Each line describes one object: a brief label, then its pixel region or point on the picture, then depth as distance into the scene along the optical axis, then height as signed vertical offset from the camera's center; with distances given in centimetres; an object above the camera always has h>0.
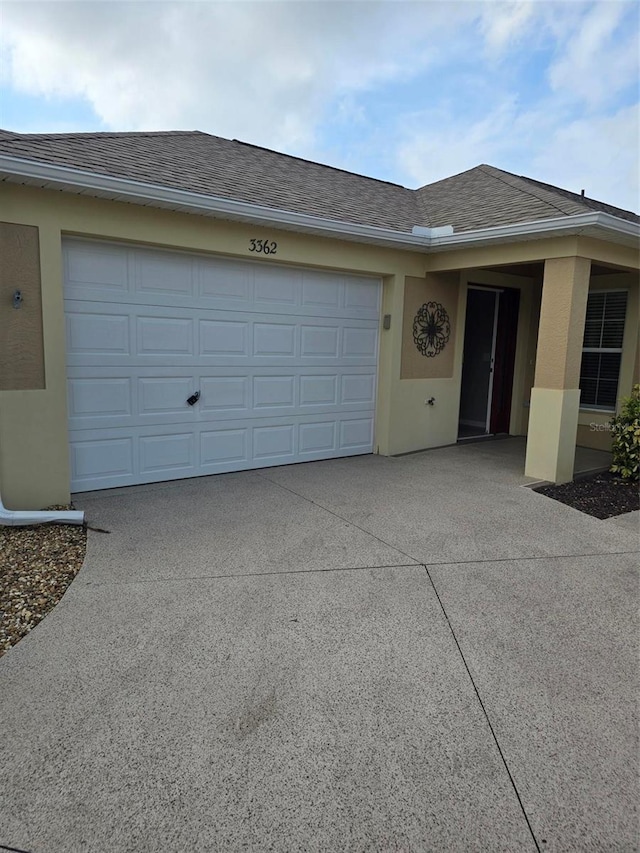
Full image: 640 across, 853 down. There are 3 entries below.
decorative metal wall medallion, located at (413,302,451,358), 806 +26
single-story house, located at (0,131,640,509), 520 +39
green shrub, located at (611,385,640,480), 683 -105
